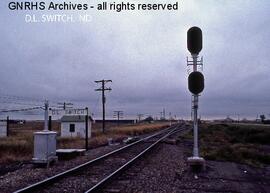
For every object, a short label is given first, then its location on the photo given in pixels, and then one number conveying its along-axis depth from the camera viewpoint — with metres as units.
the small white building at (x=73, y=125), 41.47
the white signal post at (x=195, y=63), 13.50
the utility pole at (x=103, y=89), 52.78
